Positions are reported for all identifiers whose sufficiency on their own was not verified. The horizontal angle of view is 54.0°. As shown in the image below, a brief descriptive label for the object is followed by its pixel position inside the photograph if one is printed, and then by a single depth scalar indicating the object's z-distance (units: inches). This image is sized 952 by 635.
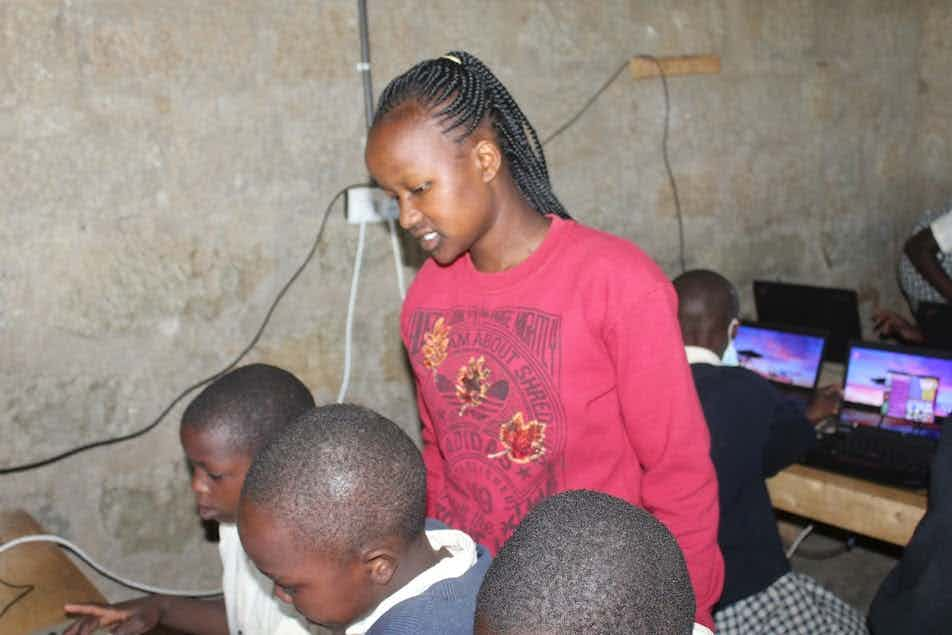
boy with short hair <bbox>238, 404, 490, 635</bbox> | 47.4
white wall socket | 107.0
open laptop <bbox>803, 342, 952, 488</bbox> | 97.3
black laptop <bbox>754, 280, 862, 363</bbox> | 128.5
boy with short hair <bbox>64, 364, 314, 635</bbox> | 65.6
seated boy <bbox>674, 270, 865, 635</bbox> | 79.4
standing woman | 55.7
